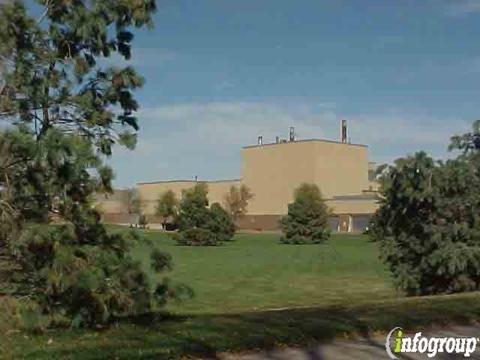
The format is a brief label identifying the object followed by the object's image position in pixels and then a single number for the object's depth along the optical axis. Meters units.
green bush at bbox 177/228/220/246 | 68.50
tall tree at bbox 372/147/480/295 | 18.91
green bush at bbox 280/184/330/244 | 75.88
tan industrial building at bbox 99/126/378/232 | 113.31
